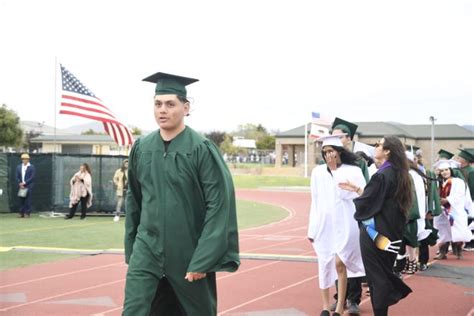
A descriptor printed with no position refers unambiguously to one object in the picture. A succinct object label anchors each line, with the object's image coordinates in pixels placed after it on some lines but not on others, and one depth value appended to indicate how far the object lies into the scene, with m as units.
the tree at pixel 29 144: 79.46
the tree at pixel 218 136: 109.45
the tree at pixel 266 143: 112.69
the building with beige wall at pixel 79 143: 73.12
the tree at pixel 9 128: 65.31
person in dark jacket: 19.81
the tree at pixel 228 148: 94.69
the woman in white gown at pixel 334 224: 6.94
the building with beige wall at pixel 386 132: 71.50
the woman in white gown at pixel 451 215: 11.94
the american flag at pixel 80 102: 18.75
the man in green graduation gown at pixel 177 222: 4.29
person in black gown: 6.18
